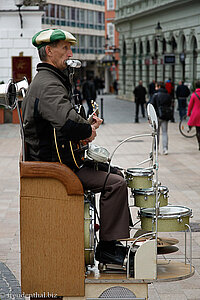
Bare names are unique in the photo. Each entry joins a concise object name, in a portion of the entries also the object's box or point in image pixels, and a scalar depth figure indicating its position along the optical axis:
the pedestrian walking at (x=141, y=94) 35.70
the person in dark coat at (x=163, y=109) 18.85
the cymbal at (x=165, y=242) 5.65
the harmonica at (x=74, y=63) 5.10
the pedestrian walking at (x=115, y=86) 80.10
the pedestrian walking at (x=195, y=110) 19.15
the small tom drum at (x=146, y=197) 5.33
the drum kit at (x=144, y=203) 5.10
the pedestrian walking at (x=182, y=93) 33.95
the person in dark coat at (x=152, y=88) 42.49
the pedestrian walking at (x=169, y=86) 36.81
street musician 4.89
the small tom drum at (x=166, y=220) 5.21
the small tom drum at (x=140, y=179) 5.47
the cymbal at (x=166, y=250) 5.62
